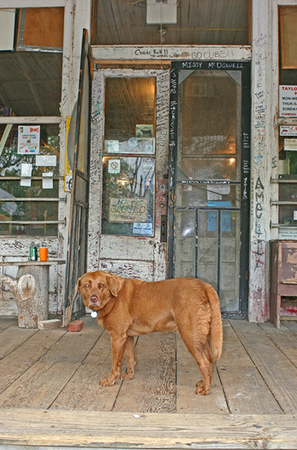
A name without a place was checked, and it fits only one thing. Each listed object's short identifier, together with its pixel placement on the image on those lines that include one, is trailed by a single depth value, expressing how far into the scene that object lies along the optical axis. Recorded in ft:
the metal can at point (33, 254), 12.93
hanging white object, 15.47
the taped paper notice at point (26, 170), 15.01
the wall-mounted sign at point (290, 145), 14.53
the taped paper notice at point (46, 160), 15.02
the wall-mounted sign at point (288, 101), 14.57
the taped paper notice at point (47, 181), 14.93
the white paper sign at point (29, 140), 15.14
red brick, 11.91
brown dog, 7.26
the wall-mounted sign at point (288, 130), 14.52
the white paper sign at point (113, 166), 15.02
